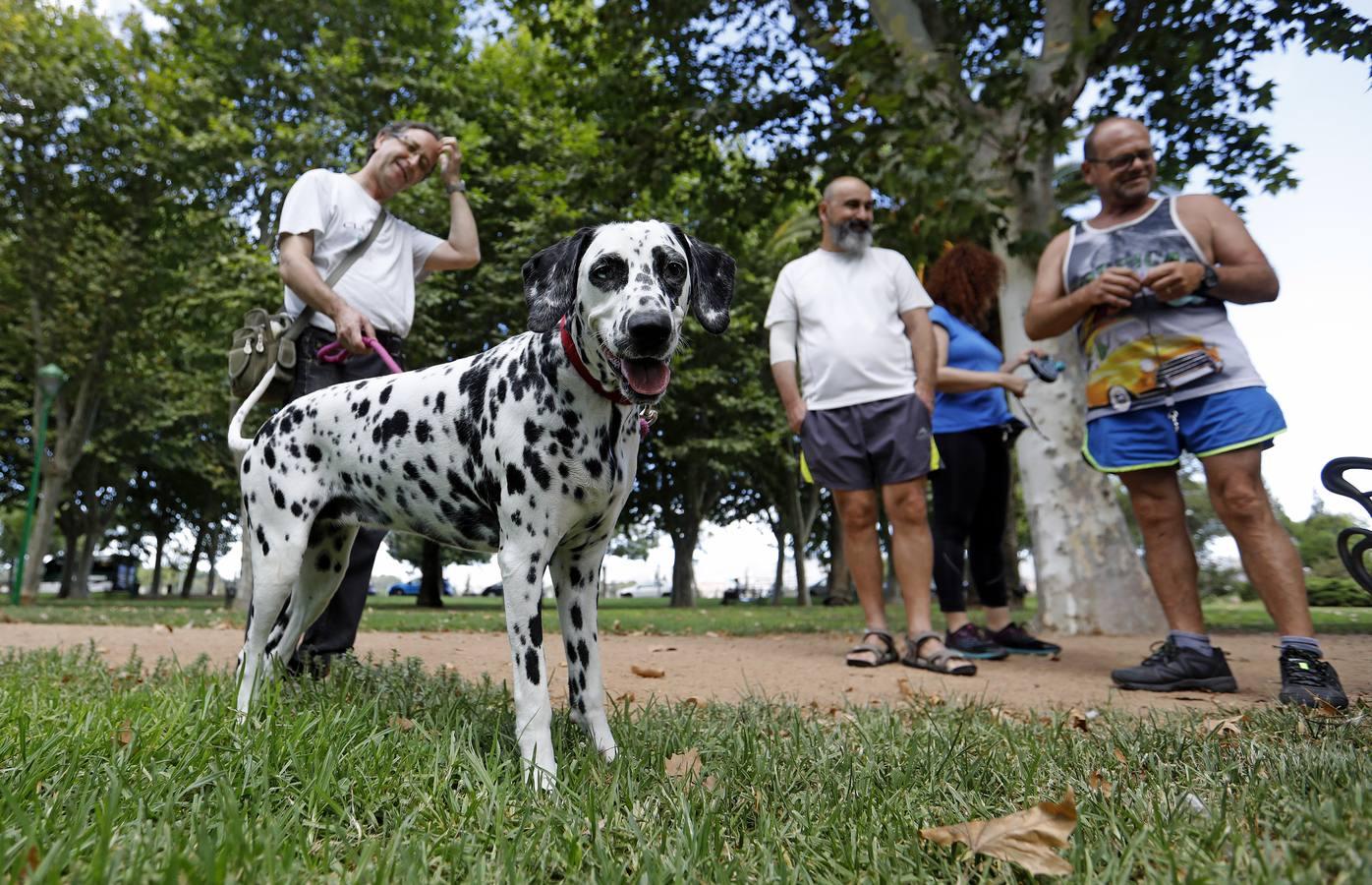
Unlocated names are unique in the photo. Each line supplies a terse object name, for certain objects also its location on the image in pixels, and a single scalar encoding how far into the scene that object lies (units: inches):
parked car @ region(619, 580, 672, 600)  2966.5
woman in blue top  231.9
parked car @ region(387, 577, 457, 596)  3166.3
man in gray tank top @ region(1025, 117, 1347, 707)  157.5
